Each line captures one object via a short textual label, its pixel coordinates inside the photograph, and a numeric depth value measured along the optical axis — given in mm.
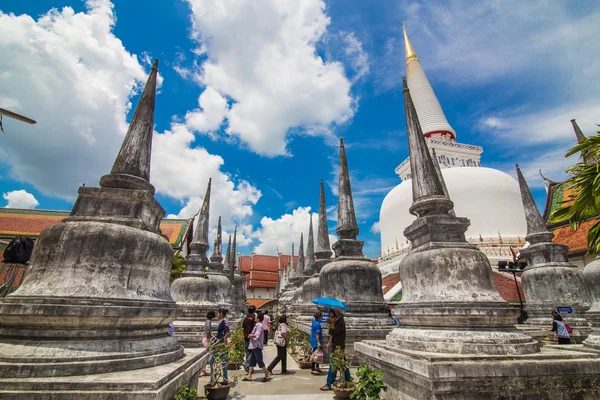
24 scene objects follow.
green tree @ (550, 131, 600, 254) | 3914
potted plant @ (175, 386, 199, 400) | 3124
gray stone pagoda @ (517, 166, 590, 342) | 8562
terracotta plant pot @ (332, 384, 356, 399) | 5000
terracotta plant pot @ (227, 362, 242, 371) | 8652
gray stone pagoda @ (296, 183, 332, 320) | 11594
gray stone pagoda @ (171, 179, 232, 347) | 8883
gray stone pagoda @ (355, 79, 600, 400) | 3135
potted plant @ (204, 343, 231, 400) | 5195
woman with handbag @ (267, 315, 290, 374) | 7434
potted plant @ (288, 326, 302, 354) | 10347
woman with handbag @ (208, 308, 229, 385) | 6070
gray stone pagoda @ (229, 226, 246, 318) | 21127
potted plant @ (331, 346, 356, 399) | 5031
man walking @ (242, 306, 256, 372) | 7879
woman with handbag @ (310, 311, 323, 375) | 7289
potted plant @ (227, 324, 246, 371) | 7903
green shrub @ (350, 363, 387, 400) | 3798
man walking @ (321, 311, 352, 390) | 5895
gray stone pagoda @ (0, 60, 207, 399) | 2787
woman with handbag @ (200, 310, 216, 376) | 7554
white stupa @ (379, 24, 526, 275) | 26842
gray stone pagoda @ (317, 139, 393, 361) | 7750
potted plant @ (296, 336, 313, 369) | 8383
